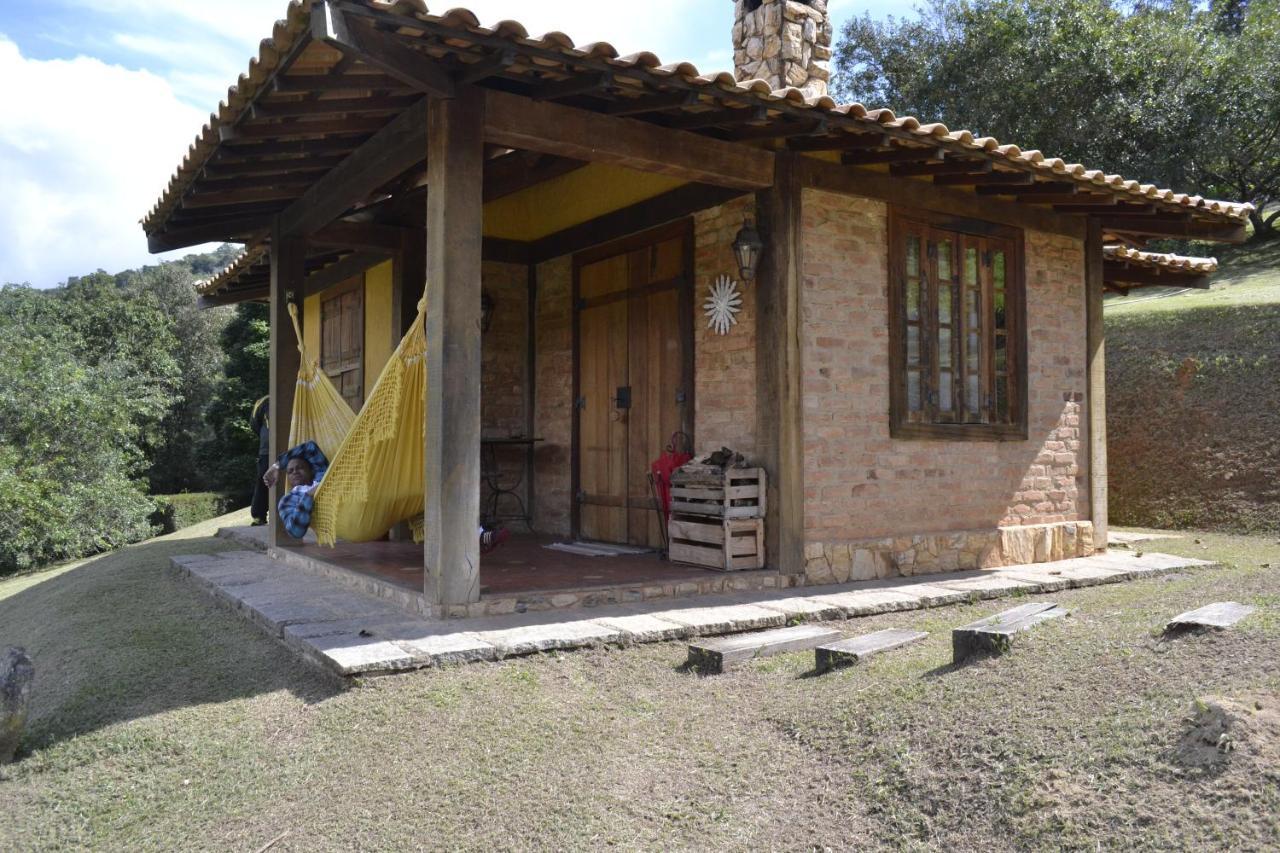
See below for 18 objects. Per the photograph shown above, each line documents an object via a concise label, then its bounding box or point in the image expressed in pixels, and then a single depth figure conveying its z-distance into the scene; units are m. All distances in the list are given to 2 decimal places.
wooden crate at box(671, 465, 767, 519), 5.56
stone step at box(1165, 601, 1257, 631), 3.42
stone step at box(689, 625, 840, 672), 3.99
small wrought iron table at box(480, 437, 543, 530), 8.01
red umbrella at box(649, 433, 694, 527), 6.25
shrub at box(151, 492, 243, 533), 15.79
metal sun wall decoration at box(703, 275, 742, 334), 6.02
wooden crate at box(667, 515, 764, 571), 5.59
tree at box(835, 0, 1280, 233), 17.72
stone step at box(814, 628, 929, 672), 3.85
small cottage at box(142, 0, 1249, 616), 4.53
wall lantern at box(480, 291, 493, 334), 7.86
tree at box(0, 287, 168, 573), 11.52
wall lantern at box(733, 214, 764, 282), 5.68
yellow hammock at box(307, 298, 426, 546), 4.98
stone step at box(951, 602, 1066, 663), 3.59
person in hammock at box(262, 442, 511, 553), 5.71
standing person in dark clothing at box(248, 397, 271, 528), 8.55
